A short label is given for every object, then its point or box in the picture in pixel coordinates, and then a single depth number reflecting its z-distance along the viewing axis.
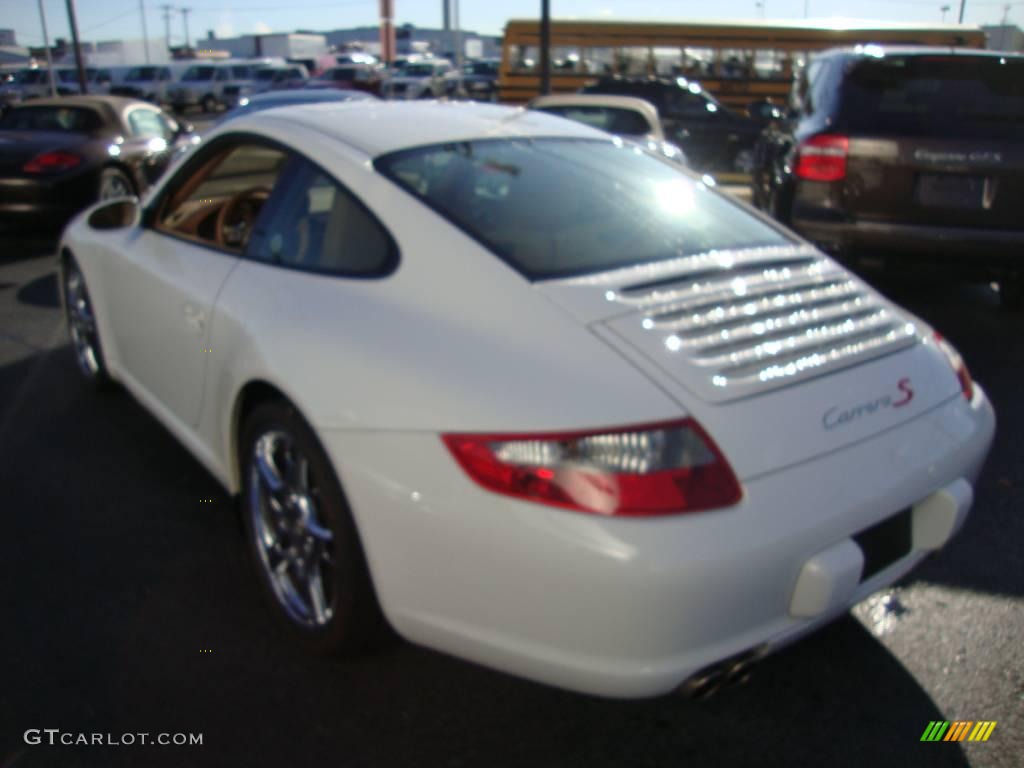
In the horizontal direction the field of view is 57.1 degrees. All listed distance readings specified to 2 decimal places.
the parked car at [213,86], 38.69
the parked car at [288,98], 9.55
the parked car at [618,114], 9.26
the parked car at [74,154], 8.66
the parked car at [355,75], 34.16
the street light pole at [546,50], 18.33
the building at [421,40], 67.62
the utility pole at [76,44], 25.77
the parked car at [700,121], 14.99
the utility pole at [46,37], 24.98
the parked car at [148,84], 39.28
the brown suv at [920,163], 5.16
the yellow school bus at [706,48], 21.48
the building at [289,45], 61.34
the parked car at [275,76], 38.91
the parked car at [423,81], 37.22
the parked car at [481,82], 39.31
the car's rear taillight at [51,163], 8.69
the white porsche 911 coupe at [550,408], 1.92
